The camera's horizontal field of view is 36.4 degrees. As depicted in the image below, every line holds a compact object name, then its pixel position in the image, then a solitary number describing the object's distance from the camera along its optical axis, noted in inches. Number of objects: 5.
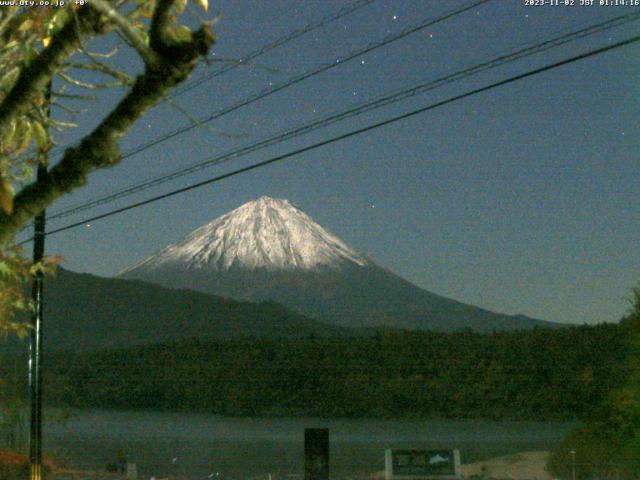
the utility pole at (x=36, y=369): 616.1
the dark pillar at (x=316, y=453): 684.7
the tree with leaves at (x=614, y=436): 858.1
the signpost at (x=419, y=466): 778.8
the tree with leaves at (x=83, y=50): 155.9
